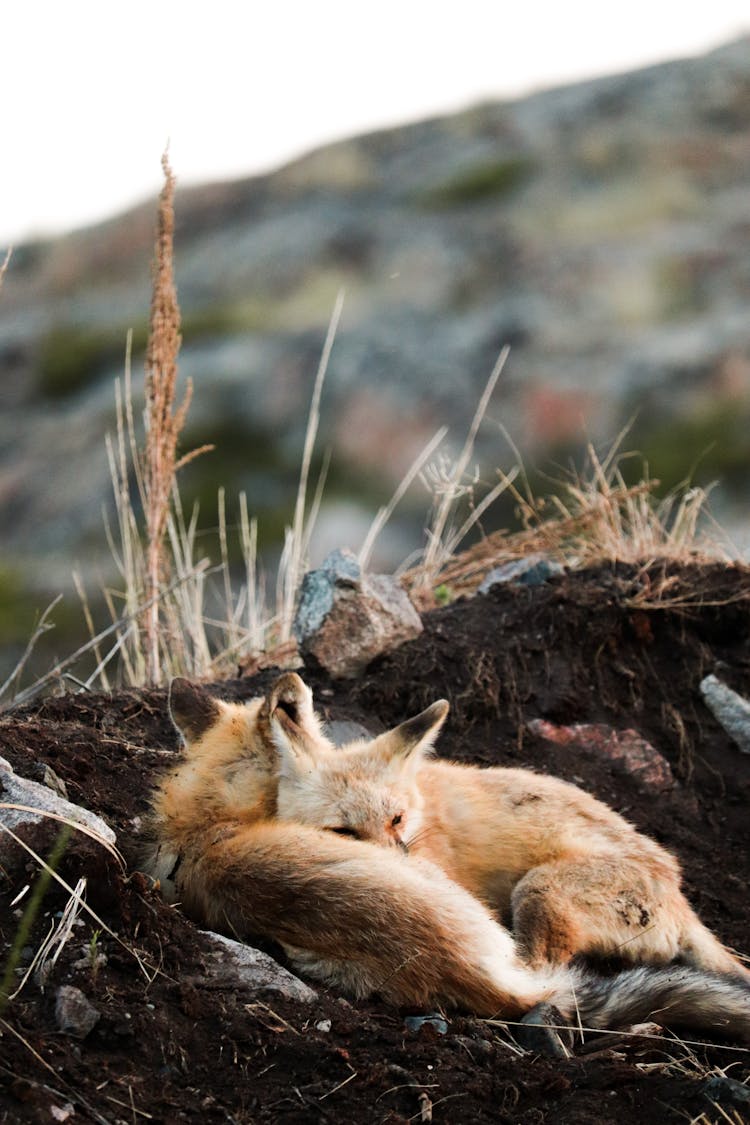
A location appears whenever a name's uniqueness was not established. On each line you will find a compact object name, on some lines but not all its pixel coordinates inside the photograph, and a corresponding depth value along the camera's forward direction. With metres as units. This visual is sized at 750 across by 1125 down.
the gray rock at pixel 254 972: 6.63
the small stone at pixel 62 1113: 5.05
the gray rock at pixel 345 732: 10.72
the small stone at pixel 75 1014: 5.85
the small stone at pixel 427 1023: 6.60
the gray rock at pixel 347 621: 11.97
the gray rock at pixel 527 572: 13.47
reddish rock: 11.56
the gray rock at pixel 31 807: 6.89
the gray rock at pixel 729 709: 12.01
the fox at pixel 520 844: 7.92
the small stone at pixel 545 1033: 6.73
